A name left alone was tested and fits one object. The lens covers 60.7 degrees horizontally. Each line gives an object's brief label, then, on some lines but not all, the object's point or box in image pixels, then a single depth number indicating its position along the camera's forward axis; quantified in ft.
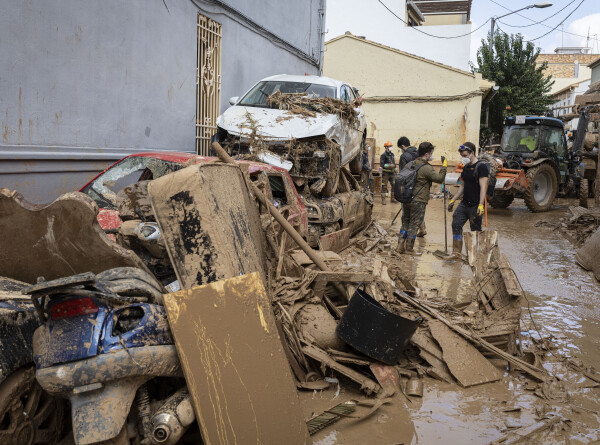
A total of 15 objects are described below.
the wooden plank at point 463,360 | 13.20
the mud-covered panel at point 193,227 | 10.44
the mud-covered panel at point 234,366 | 8.96
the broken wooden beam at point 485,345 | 13.55
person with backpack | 27.14
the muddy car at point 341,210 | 23.56
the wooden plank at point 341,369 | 12.12
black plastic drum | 12.43
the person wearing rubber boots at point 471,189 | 25.71
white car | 26.02
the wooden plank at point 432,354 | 13.34
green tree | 92.07
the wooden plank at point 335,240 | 23.20
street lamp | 76.79
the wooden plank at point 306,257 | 15.64
